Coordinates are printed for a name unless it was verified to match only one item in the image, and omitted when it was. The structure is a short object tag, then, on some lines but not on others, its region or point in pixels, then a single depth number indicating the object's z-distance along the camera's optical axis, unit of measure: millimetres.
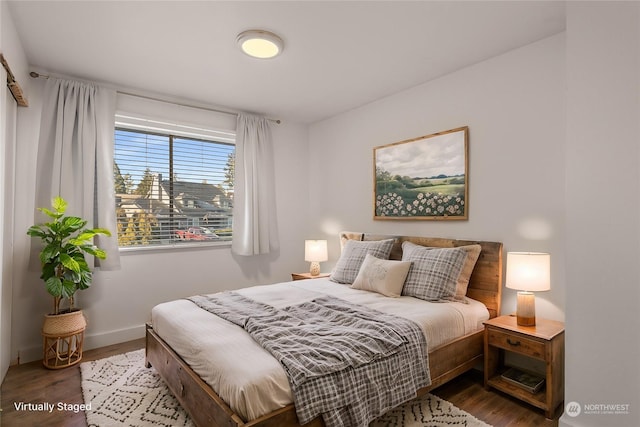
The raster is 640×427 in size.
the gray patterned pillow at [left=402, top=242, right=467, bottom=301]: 2705
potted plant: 2693
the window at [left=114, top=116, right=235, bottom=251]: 3602
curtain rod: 2921
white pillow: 2865
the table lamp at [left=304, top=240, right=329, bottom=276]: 4105
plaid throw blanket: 1646
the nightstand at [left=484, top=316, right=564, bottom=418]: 2129
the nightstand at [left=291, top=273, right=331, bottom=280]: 3982
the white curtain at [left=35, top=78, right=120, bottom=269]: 3018
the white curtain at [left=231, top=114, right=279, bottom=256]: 4148
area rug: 2068
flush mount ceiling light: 2434
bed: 1560
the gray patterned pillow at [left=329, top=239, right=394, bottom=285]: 3365
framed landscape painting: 3070
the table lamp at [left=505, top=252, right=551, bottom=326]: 2299
